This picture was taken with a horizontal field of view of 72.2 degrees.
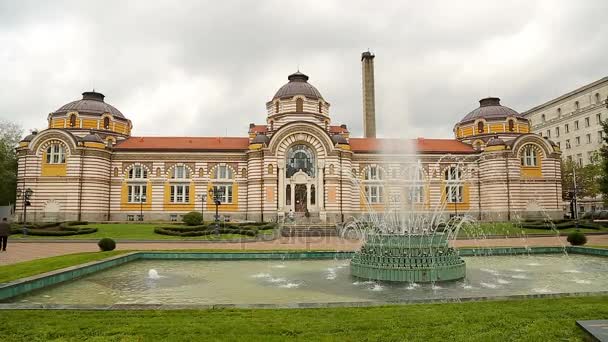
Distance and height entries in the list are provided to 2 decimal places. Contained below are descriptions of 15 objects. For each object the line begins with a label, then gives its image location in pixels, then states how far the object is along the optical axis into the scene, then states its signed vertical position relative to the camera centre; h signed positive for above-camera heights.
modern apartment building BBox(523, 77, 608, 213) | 67.81 +14.64
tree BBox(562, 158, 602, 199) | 57.19 +3.85
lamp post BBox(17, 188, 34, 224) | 36.72 +1.40
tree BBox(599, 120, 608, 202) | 33.59 +2.93
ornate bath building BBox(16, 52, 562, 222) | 45.31 +4.24
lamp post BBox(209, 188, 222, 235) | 33.80 +0.56
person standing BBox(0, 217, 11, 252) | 23.55 -1.26
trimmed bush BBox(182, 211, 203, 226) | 38.79 -1.06
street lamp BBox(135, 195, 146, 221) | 47.34 +0.57
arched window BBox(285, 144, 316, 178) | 46.47 +5.20
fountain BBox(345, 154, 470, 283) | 14.06 -1.80
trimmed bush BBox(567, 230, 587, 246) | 24.17 -1.99
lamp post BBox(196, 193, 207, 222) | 46.81 +0.98
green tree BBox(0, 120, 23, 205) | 55.53 +6.45
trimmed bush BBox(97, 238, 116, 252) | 22.02 -1.93
